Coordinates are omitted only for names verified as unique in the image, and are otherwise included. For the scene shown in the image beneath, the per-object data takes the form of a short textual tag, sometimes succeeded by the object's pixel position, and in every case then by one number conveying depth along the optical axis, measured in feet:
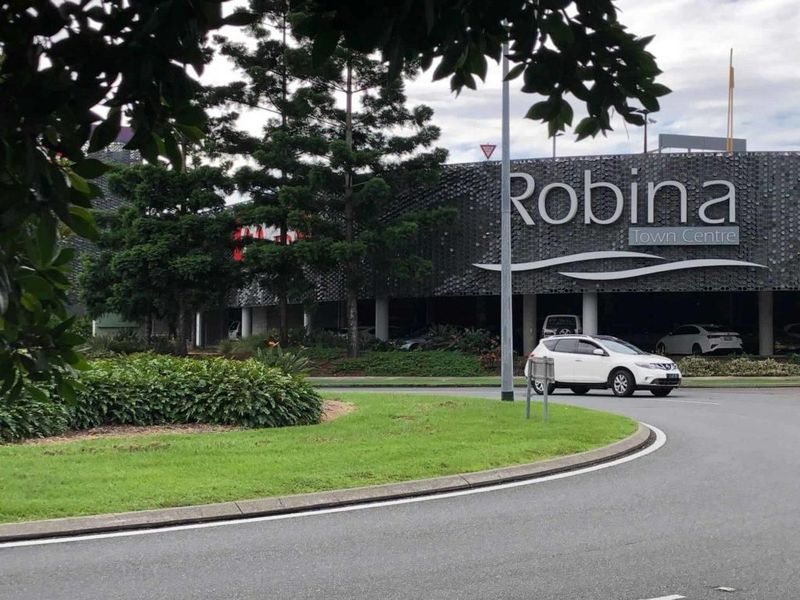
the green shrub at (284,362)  60.39
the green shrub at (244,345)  126.21
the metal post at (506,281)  65.26
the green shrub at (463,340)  124.26
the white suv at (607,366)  77.56
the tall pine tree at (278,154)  115.85
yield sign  141.69
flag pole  164.25
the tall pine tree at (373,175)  117.39
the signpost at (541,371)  50.37
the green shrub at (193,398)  47.55
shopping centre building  125.08
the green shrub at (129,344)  126.93
